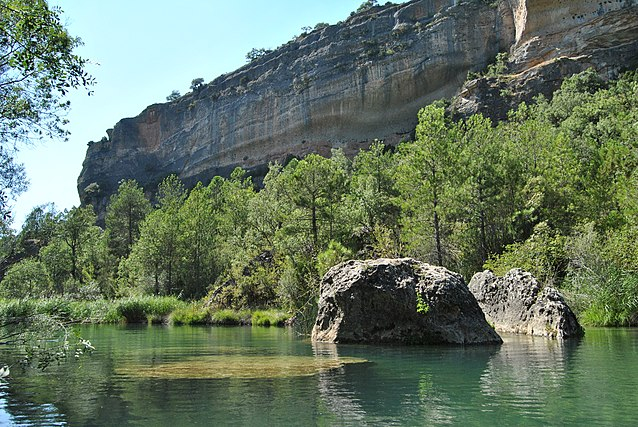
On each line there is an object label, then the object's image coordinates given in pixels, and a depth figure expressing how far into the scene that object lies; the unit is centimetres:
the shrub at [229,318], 3466
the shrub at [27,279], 6328
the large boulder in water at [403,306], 1625
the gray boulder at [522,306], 1769
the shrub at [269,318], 3127
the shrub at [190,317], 3628
